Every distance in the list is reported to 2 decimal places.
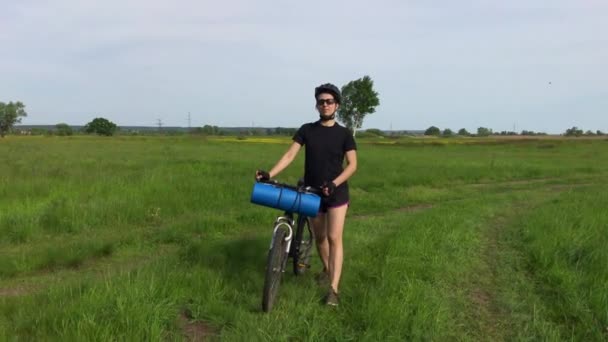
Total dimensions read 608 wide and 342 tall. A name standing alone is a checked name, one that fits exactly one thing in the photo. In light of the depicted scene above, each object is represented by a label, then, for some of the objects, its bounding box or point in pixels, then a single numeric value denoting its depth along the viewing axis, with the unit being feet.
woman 14.12
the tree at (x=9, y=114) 303.27
